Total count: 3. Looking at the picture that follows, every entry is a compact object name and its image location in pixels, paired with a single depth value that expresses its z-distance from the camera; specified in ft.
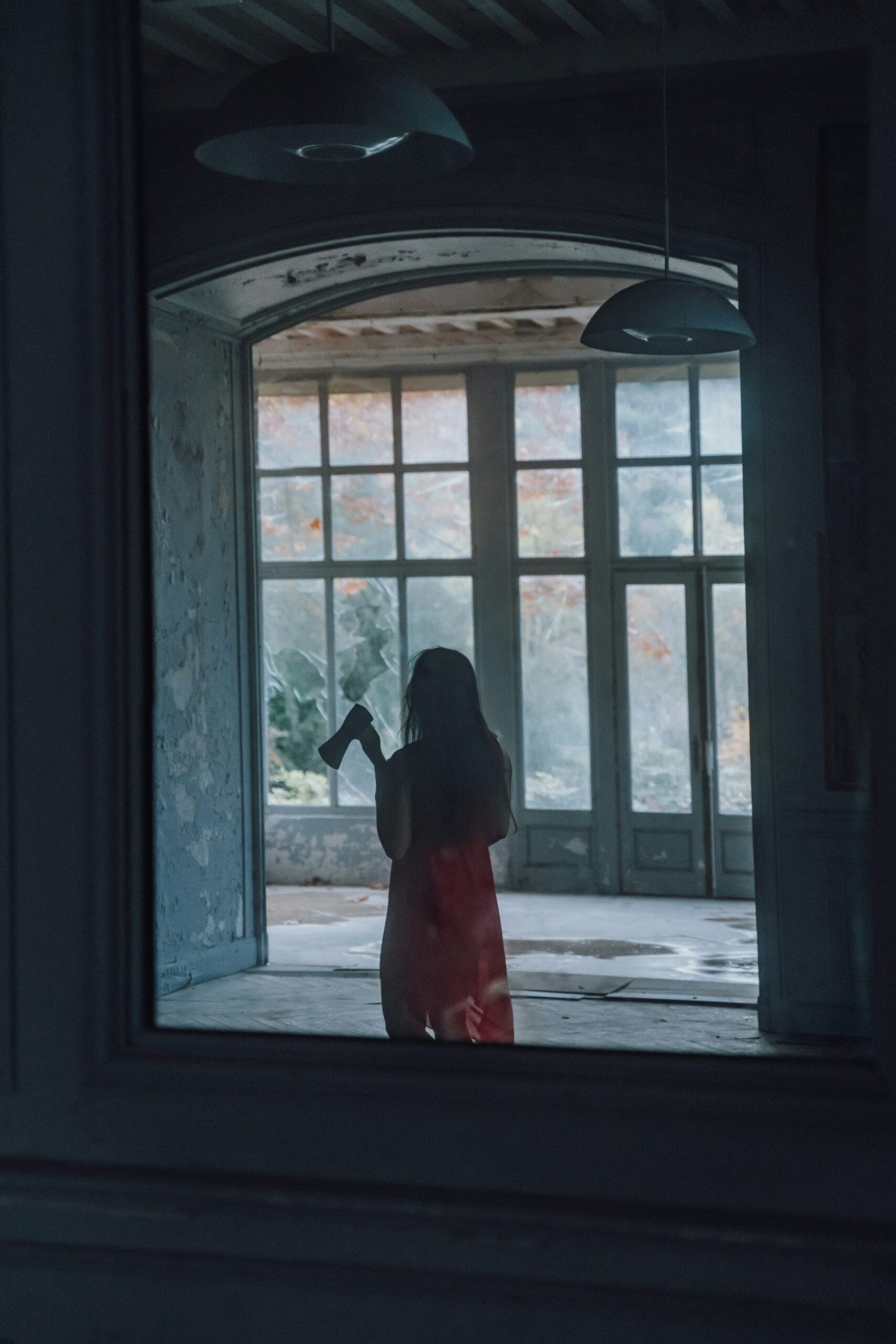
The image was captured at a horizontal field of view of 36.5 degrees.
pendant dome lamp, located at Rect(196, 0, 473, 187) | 7.99
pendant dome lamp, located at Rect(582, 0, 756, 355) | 14.01
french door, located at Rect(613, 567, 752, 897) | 31.58
